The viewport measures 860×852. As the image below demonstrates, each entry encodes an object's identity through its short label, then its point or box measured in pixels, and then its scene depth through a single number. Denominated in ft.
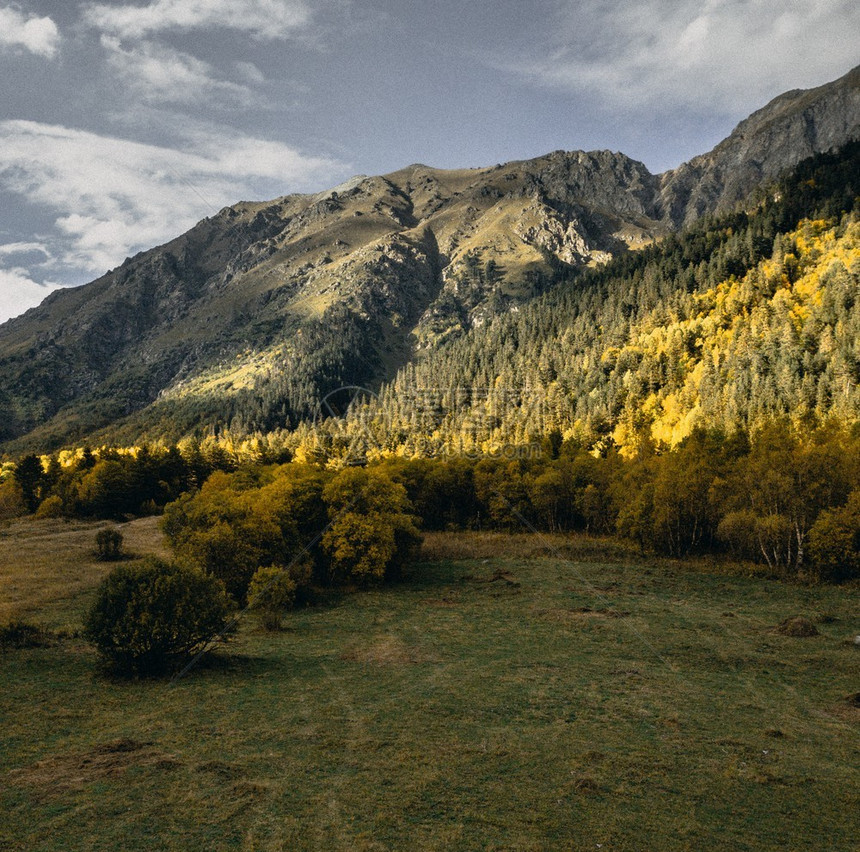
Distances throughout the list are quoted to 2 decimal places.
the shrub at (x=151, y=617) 100.12
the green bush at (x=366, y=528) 205.77
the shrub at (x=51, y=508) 373.40
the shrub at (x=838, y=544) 186.60
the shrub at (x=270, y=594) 147.33
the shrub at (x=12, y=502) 408.46
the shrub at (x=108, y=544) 230.68
